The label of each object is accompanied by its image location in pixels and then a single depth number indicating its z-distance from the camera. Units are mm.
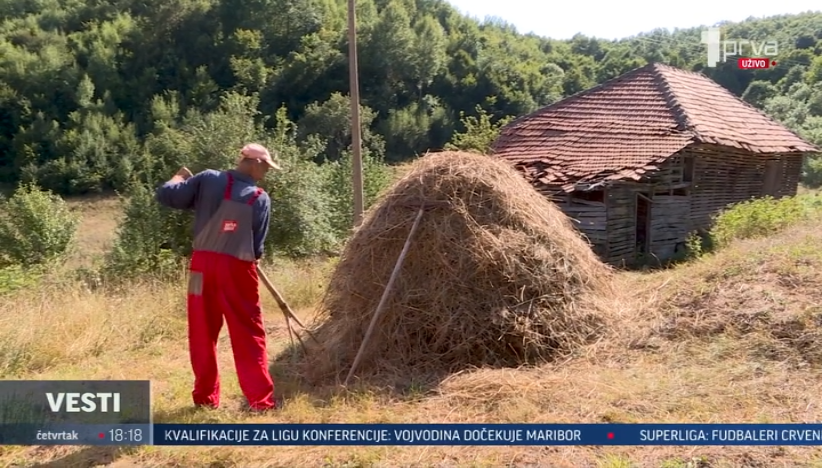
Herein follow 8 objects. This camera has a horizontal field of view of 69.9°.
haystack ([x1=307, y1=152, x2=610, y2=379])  5324
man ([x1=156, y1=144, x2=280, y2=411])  4098
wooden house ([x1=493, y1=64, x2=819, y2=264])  12422
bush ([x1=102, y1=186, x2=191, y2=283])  14731
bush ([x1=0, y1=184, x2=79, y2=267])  19828
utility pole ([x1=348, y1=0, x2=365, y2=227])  10344
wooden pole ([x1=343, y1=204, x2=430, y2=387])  5215
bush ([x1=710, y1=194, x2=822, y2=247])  10977
